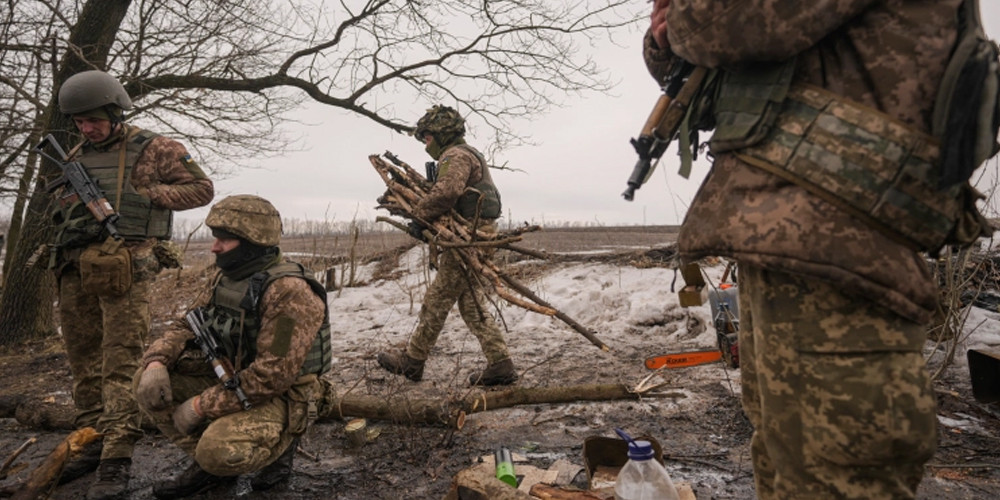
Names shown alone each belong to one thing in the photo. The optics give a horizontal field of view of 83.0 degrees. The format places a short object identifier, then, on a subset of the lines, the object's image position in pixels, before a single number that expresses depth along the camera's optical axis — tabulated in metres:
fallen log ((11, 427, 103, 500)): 2.60
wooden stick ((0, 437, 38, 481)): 2.63
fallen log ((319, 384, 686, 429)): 3.63
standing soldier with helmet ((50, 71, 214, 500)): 3.23
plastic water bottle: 2.07
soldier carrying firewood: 4.73
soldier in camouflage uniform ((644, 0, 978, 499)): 1.22
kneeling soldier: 2.71
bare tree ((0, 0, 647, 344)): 6.49
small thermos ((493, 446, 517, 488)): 2.54
